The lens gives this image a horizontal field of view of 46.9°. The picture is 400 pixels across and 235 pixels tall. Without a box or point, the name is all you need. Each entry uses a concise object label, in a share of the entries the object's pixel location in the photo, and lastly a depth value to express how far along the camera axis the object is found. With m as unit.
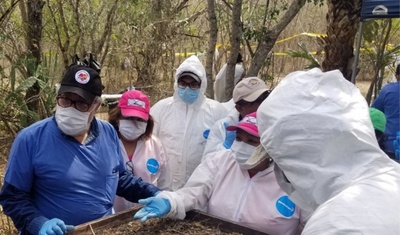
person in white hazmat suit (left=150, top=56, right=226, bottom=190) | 3.28
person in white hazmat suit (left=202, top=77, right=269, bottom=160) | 2.99
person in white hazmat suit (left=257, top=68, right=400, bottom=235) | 1.09
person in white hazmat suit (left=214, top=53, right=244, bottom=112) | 6.02
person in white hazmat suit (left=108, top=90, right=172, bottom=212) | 2.82
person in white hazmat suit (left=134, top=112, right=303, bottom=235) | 2.16
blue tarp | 4.61
